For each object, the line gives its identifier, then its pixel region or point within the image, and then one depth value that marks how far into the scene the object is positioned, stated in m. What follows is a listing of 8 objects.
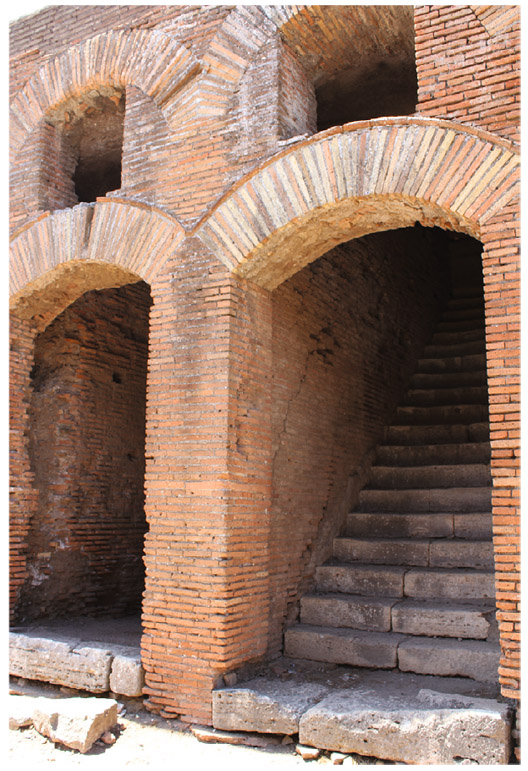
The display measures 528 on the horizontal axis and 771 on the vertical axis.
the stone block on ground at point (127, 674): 5.29
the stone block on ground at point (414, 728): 3.99
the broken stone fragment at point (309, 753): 4.41
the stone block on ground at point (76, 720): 4.75
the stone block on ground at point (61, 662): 5.52
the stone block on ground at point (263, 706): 4.59
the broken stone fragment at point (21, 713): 5.17
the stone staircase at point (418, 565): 5.31
